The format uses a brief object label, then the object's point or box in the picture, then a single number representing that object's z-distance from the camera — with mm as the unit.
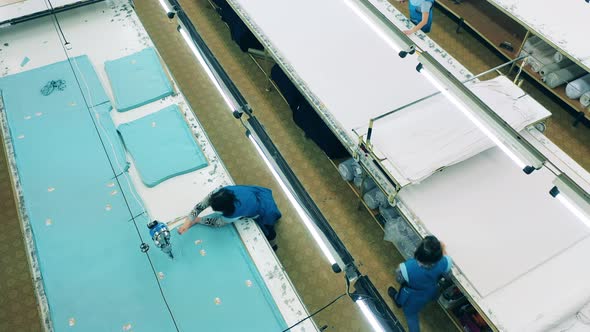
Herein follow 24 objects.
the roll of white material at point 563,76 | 5000
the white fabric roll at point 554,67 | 5082
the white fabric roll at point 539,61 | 5129
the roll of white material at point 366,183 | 4234
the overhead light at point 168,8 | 3584
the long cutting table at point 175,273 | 3047
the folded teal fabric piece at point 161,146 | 3707
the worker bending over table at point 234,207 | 3189
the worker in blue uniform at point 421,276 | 3098
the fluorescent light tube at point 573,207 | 2445
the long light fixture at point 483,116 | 2584
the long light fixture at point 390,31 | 3048
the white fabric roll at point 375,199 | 4145
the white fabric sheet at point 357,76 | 3564
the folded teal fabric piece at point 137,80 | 4180
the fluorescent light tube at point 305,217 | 2500
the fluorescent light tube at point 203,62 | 3100
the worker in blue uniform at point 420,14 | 4598
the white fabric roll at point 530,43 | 5227
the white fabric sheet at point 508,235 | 3066
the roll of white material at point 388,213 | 4109
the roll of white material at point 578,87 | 4863
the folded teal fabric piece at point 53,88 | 4172
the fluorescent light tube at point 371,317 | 2381
